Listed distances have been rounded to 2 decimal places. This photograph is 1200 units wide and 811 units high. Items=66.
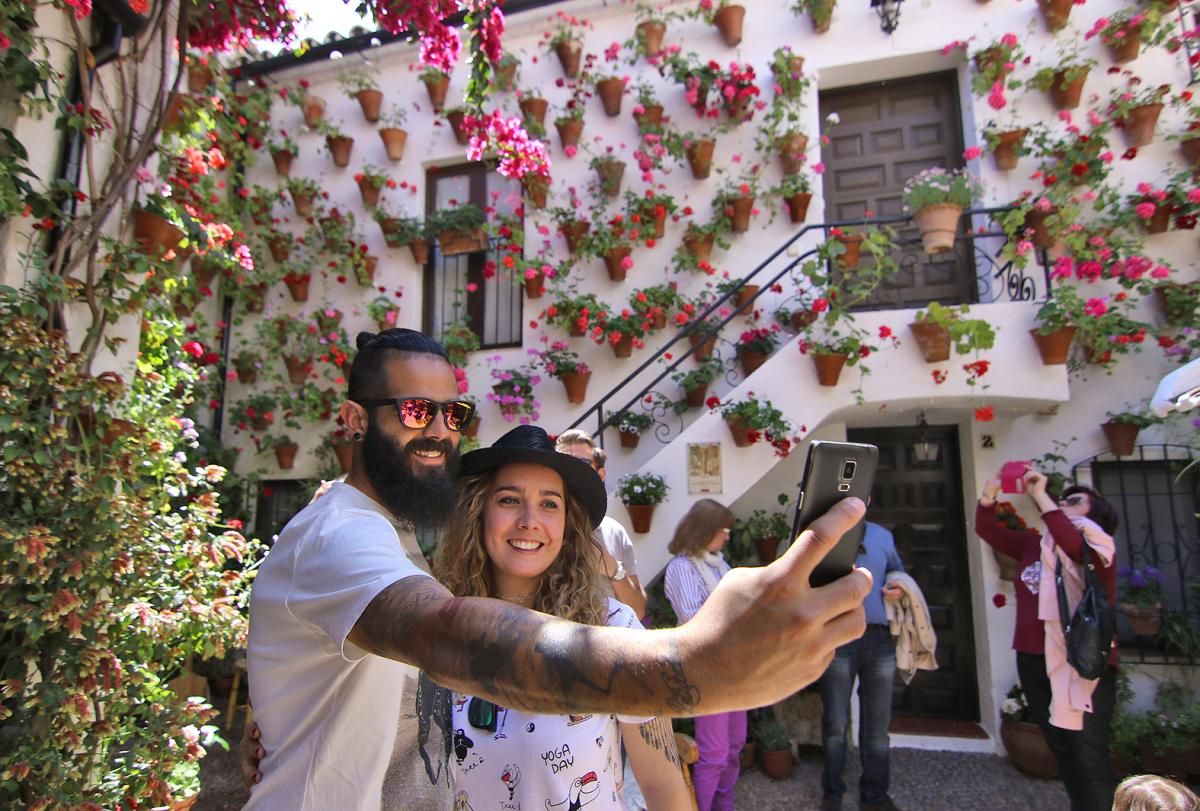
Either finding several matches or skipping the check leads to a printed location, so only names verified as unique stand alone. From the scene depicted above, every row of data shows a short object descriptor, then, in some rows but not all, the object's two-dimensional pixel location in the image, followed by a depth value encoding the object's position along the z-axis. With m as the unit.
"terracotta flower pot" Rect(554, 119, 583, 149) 7.18
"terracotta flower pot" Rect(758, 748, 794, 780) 5.25
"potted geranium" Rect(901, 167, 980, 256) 5.47
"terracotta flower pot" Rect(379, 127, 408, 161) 7.73
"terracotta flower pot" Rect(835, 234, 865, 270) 5.73
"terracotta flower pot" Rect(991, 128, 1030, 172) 6.12
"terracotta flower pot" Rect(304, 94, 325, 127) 8.03
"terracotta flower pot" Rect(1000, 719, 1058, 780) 5.12
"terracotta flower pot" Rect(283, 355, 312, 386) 7.46
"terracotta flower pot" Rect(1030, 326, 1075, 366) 5.12
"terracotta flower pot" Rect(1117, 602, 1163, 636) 5.05
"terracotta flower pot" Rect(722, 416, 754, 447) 5.41
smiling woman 1.75
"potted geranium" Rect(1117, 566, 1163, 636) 5.06
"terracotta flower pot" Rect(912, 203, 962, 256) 5.50
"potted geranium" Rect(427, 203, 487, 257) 7.46
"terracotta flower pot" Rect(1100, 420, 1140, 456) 5.45
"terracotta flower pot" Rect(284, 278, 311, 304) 7.67
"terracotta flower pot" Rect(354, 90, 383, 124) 7.83
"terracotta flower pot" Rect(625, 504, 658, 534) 5.49
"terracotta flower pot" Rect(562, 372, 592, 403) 6.75
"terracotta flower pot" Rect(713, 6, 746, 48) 6.87
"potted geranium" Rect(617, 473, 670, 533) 5.48
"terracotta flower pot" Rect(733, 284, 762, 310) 6.51
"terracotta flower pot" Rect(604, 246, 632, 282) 6.80
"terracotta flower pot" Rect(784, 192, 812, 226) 6.56
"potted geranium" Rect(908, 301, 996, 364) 5.18
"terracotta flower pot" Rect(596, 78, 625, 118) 7.14
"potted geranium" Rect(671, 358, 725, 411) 6.43
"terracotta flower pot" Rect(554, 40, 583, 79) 7.28
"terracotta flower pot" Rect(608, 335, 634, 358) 6.74
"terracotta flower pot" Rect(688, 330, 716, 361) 6.52
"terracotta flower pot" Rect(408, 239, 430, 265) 7.54
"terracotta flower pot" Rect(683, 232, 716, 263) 6.71
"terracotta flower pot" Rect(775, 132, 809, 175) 6.57
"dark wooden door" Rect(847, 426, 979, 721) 6.25
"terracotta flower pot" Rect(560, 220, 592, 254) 6.95
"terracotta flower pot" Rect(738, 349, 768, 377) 6.35
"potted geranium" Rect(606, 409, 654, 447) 6.56
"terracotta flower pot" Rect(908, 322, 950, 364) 5.24
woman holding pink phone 3.73
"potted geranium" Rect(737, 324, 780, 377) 6.36
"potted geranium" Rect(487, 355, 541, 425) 6.91
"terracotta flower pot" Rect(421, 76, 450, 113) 7.59
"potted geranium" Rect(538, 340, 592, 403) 6.75
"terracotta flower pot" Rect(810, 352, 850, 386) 5.38
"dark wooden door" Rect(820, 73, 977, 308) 6.77
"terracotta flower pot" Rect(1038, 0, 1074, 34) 6.17
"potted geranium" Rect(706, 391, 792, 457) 5.37
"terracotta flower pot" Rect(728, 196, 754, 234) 6.63
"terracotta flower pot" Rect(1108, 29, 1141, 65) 5.94
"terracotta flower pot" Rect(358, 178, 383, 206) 7.66
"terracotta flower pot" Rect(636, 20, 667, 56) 7.06
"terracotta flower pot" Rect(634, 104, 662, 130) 7.04
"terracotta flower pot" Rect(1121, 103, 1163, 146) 5.78
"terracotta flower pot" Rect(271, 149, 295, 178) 7.97
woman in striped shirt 4.22
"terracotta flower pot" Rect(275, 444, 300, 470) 7.37
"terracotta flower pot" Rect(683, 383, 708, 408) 6.46
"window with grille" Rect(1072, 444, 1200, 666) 5.30
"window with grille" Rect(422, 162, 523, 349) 7.65
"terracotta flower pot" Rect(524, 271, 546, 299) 7.04
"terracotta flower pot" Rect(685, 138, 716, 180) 6.74
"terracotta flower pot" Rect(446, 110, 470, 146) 7.42
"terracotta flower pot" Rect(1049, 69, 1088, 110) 6.06
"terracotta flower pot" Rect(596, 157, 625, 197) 6.97
